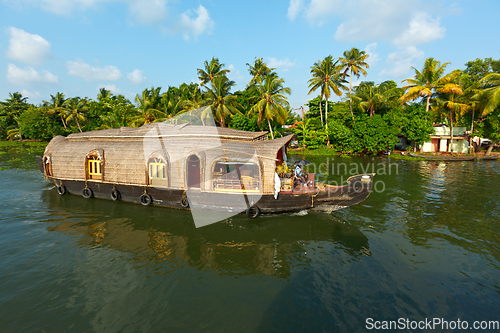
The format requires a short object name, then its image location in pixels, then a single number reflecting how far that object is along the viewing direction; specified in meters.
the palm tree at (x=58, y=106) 38.29
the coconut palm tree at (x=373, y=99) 31.17
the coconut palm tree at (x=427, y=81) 27.81
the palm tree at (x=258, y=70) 35.34
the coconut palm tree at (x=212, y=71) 29.23
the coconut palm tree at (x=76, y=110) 38.12
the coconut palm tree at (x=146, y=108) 25.34
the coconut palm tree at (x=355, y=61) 30.92
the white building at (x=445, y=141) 31.52
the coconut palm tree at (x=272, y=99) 26.89
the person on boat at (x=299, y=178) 9.73
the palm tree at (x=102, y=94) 50.16
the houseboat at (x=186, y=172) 9.13
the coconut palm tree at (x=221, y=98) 26.55
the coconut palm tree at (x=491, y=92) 24.52
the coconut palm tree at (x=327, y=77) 29.57
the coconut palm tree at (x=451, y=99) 27.25
